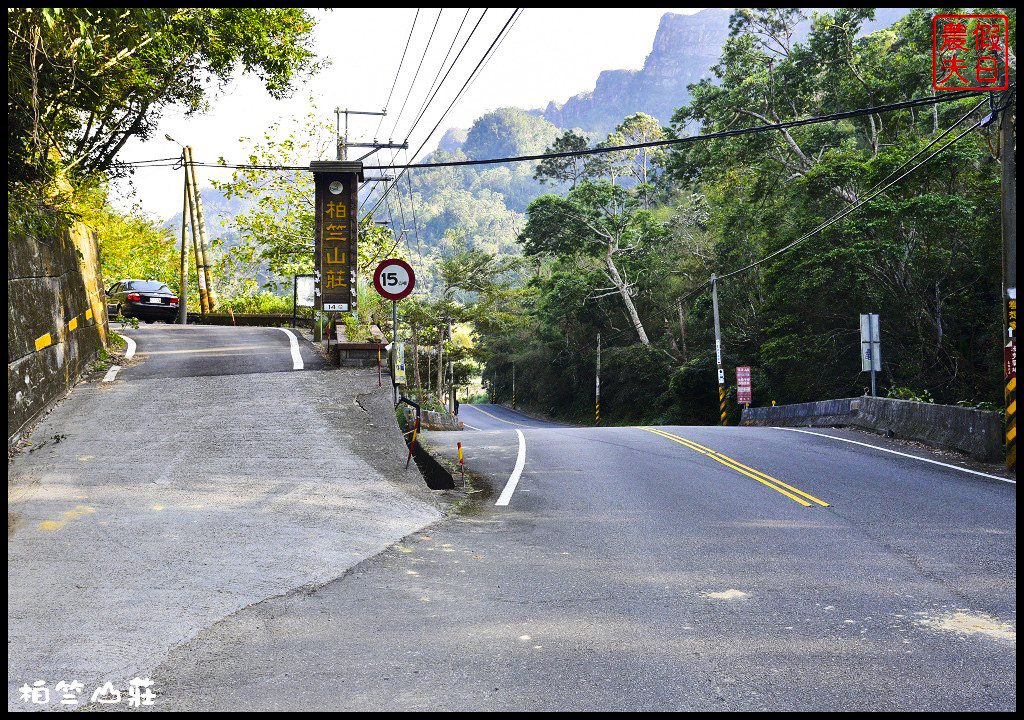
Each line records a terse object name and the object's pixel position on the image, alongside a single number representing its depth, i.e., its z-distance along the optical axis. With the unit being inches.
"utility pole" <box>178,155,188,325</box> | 1568.7
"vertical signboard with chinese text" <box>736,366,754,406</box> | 1536.7
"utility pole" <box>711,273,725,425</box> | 1644.9
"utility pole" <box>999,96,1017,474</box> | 595.2
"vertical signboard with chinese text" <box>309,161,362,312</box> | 903.7
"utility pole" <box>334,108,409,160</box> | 1084.6
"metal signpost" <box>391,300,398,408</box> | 601.0
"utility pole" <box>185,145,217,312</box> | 1734.7
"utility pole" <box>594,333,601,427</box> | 2447.0
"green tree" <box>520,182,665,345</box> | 2151.8
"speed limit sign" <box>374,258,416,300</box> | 577.3
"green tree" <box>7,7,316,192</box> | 420.2
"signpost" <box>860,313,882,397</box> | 940.0
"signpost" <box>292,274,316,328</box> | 1301.7
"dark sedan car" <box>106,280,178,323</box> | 1422.2
